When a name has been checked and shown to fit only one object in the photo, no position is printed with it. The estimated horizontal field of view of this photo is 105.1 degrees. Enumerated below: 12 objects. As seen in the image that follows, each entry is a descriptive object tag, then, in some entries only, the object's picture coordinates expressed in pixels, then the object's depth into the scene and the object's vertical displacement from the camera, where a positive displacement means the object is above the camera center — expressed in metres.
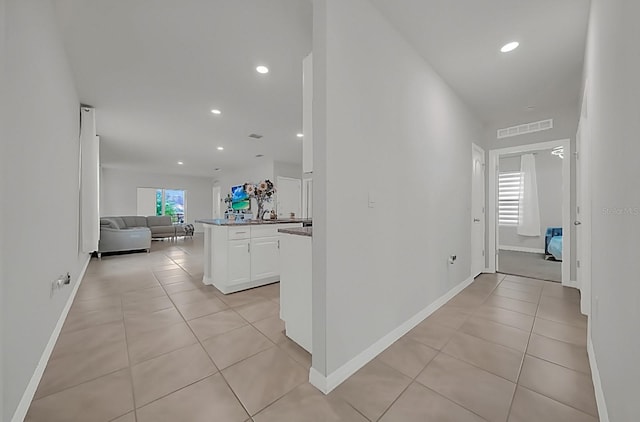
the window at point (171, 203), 10.49 +0.28
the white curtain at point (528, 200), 6.07 +0.24
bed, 5.04 -0.72
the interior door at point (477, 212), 3.68 -0.04
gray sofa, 5.66 -0.63
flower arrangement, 3.57 +0.29
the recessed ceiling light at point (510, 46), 2.26 +1.54
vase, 3.87 -0.04
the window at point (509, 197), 6.44 +0.33
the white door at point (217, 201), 11.01 +0.36
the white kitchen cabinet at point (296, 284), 1.85 -0.60
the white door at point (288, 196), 7.71 +0.43
